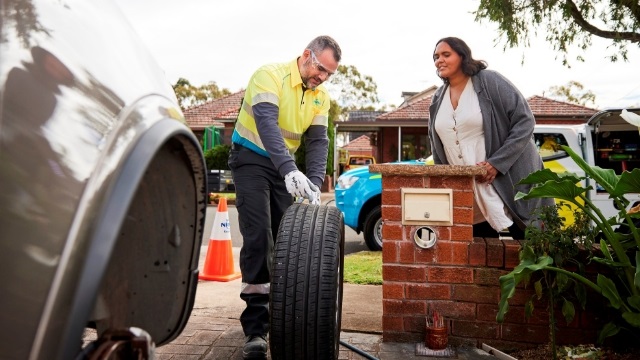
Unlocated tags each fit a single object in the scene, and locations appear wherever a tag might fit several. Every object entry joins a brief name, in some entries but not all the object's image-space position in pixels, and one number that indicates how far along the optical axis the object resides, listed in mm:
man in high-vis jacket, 3174
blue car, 7883
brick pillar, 3301
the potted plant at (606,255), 2807
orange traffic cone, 5613
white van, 8195
